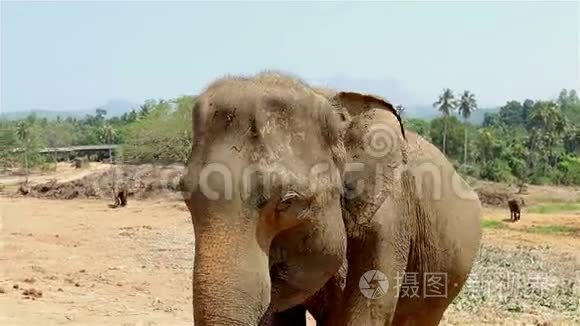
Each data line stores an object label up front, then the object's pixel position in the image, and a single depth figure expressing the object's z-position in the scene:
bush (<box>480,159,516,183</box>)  48.53
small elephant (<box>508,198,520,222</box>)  28.44
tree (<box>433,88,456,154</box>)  70.69
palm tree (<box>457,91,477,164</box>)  74.94
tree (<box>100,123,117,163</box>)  81.88
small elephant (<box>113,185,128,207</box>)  29.45
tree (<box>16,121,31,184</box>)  58.14
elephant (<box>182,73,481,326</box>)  2.76
